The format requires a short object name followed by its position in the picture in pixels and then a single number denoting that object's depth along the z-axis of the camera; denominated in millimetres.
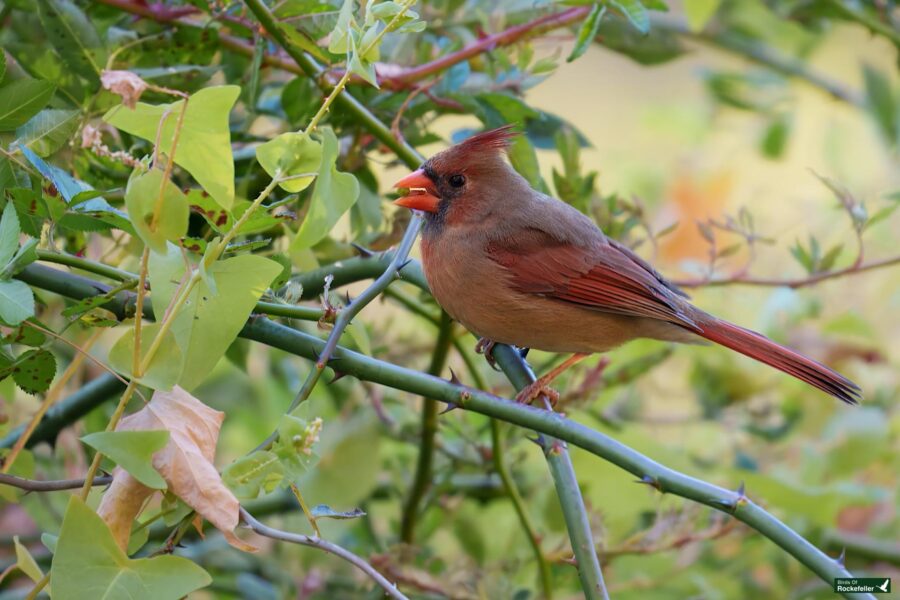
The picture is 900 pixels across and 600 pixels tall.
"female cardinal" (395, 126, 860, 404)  6444
